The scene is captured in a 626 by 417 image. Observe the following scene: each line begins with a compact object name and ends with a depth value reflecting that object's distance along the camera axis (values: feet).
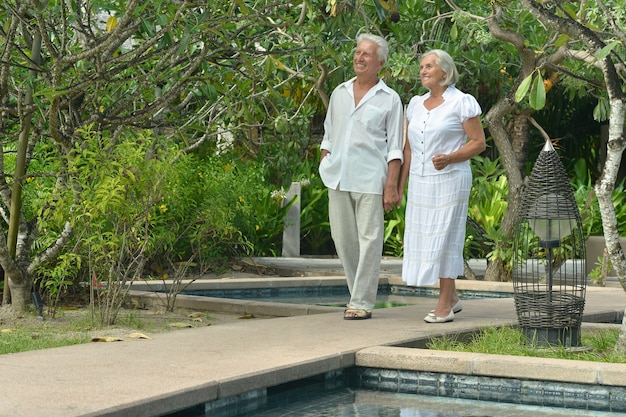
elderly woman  33.70
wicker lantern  30.21
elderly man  34.84
